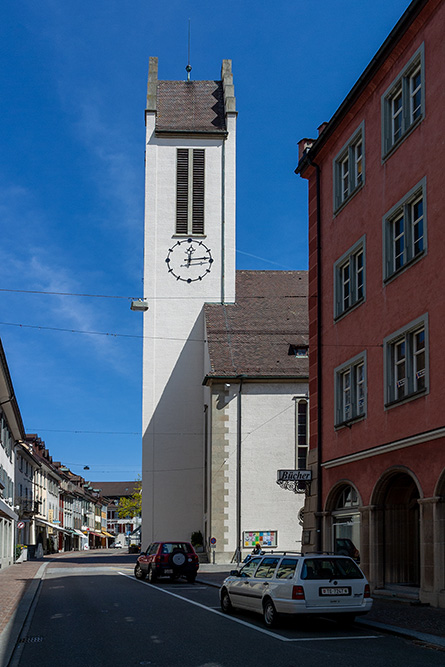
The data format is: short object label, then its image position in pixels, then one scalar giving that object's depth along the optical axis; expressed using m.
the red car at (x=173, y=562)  29.36
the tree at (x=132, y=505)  93.79
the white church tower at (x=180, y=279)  50.44
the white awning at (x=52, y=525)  77.29
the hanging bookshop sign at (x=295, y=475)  26.91
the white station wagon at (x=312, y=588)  14.73
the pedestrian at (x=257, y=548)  40.45
